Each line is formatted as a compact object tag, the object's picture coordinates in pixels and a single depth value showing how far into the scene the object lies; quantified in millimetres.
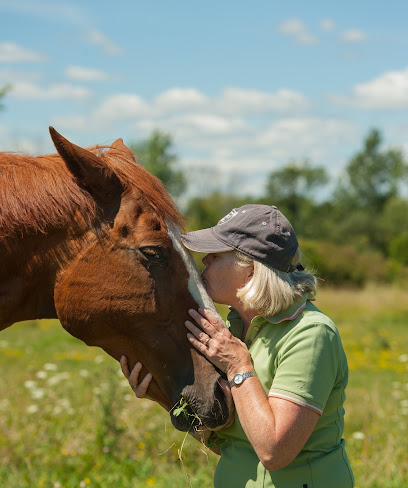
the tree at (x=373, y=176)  59188
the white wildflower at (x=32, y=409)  5496
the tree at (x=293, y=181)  61978
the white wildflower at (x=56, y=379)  6512
